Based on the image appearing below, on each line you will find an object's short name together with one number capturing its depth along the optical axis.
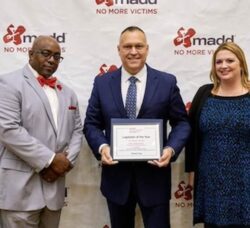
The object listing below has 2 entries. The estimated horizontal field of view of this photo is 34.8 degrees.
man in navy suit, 1.89
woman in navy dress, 1.76
